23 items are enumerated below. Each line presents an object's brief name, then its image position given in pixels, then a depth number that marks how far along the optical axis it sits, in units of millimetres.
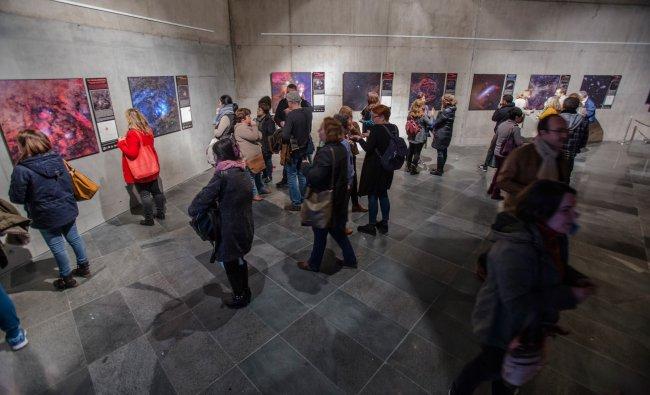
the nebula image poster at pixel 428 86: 9781
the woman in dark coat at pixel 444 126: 6914
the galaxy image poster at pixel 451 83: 9922
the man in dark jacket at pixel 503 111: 7078
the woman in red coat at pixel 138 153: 4684
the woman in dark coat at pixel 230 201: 2877
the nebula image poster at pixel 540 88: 10438
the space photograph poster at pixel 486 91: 10141
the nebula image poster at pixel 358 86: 9375
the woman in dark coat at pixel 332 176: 3443
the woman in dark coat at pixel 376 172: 4297
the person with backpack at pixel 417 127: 7156
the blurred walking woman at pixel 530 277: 1695
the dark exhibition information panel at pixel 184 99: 6745
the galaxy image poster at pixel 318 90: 9227
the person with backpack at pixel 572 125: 5387
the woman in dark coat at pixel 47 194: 3201
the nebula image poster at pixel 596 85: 10769
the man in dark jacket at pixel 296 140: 5289
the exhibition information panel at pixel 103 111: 4889
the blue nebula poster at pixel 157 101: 5699
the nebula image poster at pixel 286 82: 9102
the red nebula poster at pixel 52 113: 3887
